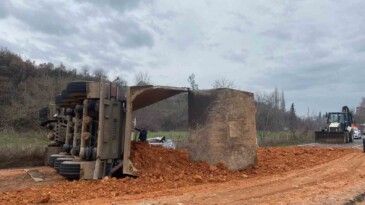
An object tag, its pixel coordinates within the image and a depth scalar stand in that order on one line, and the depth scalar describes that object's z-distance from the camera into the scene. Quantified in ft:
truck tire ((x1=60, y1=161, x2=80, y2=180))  30.66
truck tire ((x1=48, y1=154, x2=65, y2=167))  37.41
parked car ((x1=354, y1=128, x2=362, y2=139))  173.06
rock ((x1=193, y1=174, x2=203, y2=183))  29.65
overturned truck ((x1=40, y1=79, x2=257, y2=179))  31.01
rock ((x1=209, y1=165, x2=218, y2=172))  32.55
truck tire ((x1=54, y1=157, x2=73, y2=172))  33.82
